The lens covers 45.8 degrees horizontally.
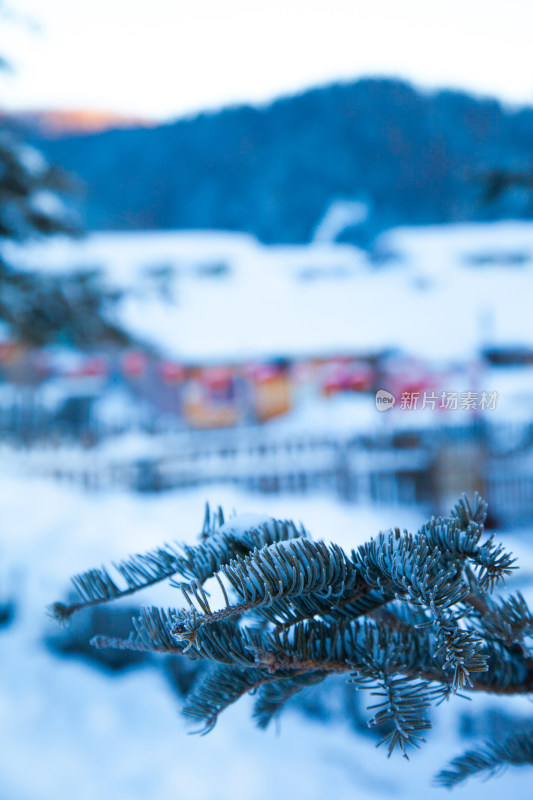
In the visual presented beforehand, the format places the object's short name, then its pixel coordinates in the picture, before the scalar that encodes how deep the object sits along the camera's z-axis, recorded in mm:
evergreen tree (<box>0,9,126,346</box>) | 3299
